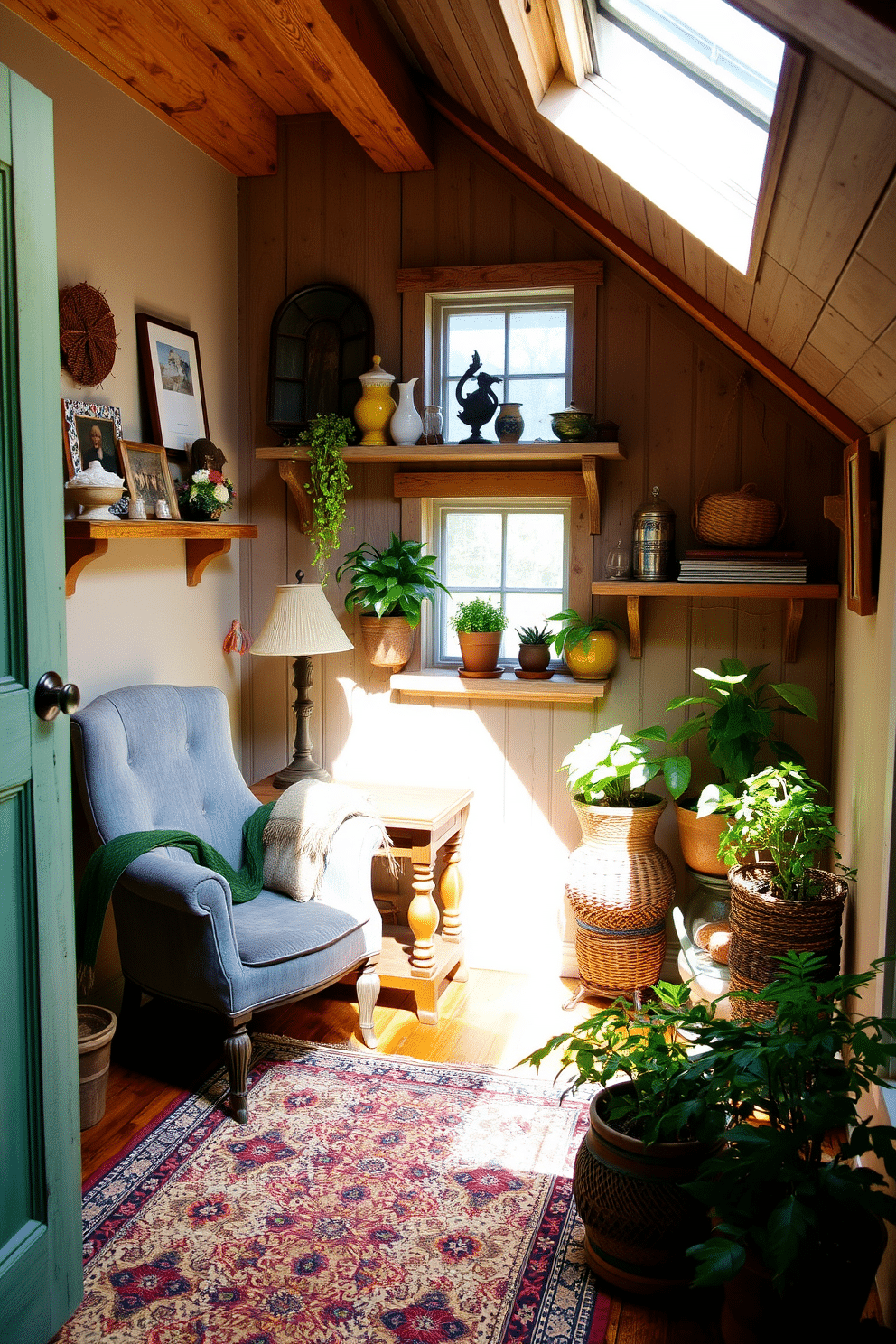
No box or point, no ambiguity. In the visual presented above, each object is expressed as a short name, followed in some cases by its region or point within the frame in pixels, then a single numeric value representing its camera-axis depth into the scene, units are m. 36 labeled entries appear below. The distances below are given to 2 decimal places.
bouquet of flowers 3.17
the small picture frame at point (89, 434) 2.70
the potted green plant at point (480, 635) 3.43
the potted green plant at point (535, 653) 3.41
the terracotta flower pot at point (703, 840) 3.10
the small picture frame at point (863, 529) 2.14
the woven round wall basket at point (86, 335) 2.73
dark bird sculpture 3.39
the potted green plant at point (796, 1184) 1.44
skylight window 1.75
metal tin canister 3.22
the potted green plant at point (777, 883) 2.46
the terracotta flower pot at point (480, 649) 3.43
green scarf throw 2.57
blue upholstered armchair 2.53
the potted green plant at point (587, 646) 3.32
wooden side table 3.15
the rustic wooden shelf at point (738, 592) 3.05
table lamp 3.24
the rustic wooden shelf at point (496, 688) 3.37
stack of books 3.06
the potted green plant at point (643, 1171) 1.90
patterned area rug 1.92
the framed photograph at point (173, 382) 3.13
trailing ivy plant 3.41
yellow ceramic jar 3.45
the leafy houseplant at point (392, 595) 3.40
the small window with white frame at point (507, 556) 3.61
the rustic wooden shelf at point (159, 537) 2.59
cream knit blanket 2.97
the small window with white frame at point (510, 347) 3.51
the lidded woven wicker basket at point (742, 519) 3.10
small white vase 3.43
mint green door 1.71
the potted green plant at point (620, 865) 3.09
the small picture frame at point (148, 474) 2.93
